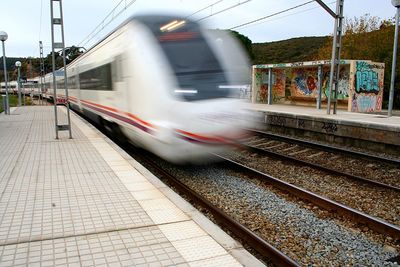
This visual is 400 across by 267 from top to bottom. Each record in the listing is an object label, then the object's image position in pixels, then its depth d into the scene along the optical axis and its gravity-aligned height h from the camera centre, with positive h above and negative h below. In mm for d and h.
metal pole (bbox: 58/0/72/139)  10016 +1402
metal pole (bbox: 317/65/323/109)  18203 +86
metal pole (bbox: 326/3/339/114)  15125 +800
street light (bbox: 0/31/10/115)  17125 +2055
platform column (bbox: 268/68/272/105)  22636 -294
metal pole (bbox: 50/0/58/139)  9895 +1365
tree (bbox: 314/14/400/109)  27031 +3257
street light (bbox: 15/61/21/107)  26234 +1390
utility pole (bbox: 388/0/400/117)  14805 +1407
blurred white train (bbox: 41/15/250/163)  6465 -10
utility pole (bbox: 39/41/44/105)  33162 +3292
